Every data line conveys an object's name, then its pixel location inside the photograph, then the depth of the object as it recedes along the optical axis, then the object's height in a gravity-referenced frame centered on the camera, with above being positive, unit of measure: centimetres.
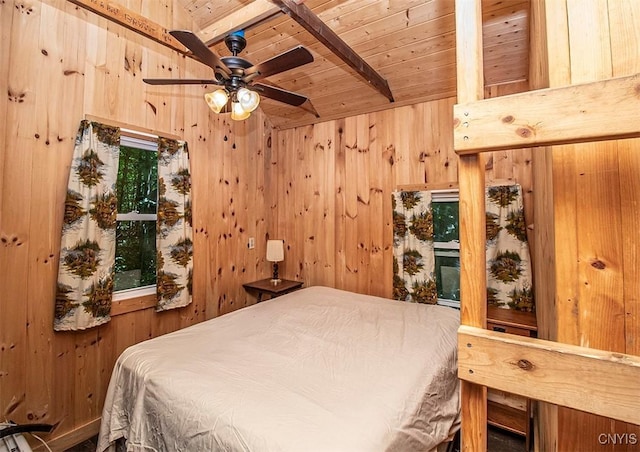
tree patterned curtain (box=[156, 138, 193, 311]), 257 +11
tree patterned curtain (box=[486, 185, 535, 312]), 237 -10
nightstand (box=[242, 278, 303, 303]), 325 -52
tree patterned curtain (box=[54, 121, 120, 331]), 204 +5
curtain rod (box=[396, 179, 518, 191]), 249 +49
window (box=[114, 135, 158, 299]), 248 +19
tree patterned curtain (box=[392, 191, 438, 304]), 279 -9
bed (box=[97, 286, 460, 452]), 113 -67
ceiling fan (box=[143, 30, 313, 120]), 151 +92
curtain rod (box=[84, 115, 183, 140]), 221 +88
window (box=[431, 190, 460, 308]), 280 -6
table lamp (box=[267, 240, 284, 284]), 344 -13
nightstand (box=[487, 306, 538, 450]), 206 -115
